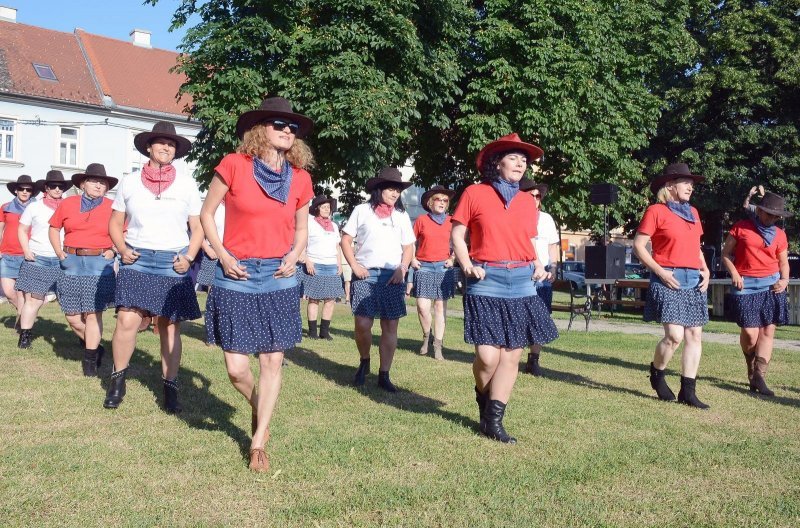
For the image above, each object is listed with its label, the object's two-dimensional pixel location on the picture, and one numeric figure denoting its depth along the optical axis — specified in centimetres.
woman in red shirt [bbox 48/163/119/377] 782
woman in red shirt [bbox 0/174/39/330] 1160
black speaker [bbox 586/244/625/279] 1764
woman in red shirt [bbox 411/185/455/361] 1006
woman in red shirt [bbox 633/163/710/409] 712
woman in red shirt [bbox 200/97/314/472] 475
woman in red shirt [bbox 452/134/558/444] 564
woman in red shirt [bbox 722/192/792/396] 820
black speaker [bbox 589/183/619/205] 1898
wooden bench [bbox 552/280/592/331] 1479
